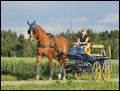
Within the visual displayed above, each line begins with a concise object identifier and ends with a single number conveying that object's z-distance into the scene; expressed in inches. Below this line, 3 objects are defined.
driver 723.4
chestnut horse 686.6
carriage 721.0
